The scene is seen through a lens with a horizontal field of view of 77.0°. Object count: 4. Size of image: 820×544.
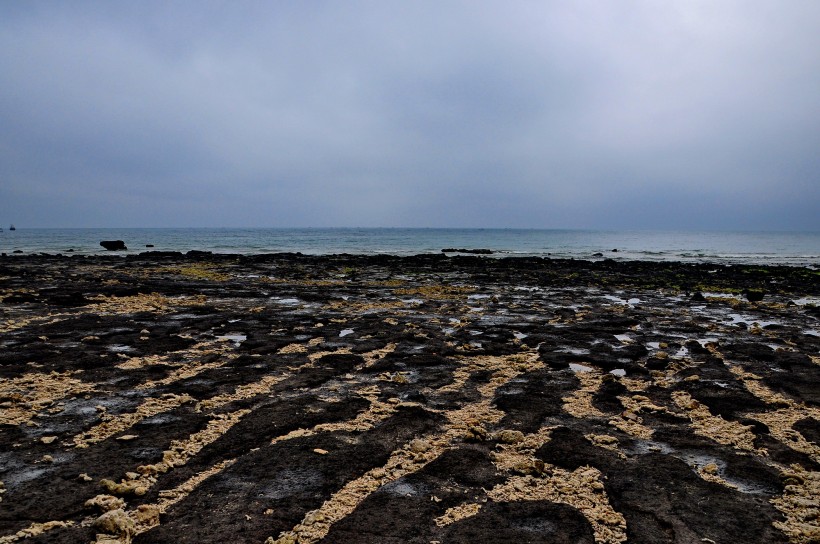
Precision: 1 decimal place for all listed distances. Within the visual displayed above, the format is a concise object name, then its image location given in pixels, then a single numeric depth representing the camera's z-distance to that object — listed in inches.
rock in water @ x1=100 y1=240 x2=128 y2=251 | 2655.0
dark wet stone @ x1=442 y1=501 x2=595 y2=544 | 175.5
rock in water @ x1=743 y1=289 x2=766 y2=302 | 918.2
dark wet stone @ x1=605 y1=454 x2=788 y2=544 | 178.9
